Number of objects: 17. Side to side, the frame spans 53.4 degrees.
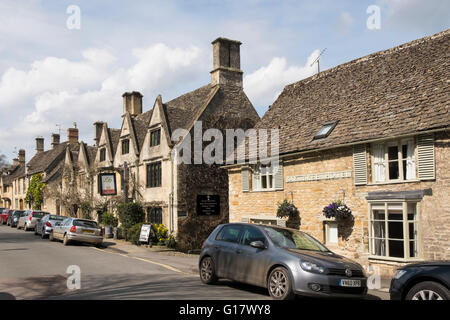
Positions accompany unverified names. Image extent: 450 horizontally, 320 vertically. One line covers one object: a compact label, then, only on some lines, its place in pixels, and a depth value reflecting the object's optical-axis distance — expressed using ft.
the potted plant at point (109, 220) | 103.45
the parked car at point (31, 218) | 106.87
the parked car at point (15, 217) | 122.62
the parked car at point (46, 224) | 84.69
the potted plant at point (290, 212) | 57.36
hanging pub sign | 100.68
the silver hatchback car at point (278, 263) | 28.48
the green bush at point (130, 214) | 93.20
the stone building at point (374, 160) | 42.91
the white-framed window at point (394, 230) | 43.62
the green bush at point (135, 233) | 81.82
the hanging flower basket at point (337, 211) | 49.85
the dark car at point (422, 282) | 23.41
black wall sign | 87.66
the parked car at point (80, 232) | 71.46
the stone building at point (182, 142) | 87.10
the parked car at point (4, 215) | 141.10
